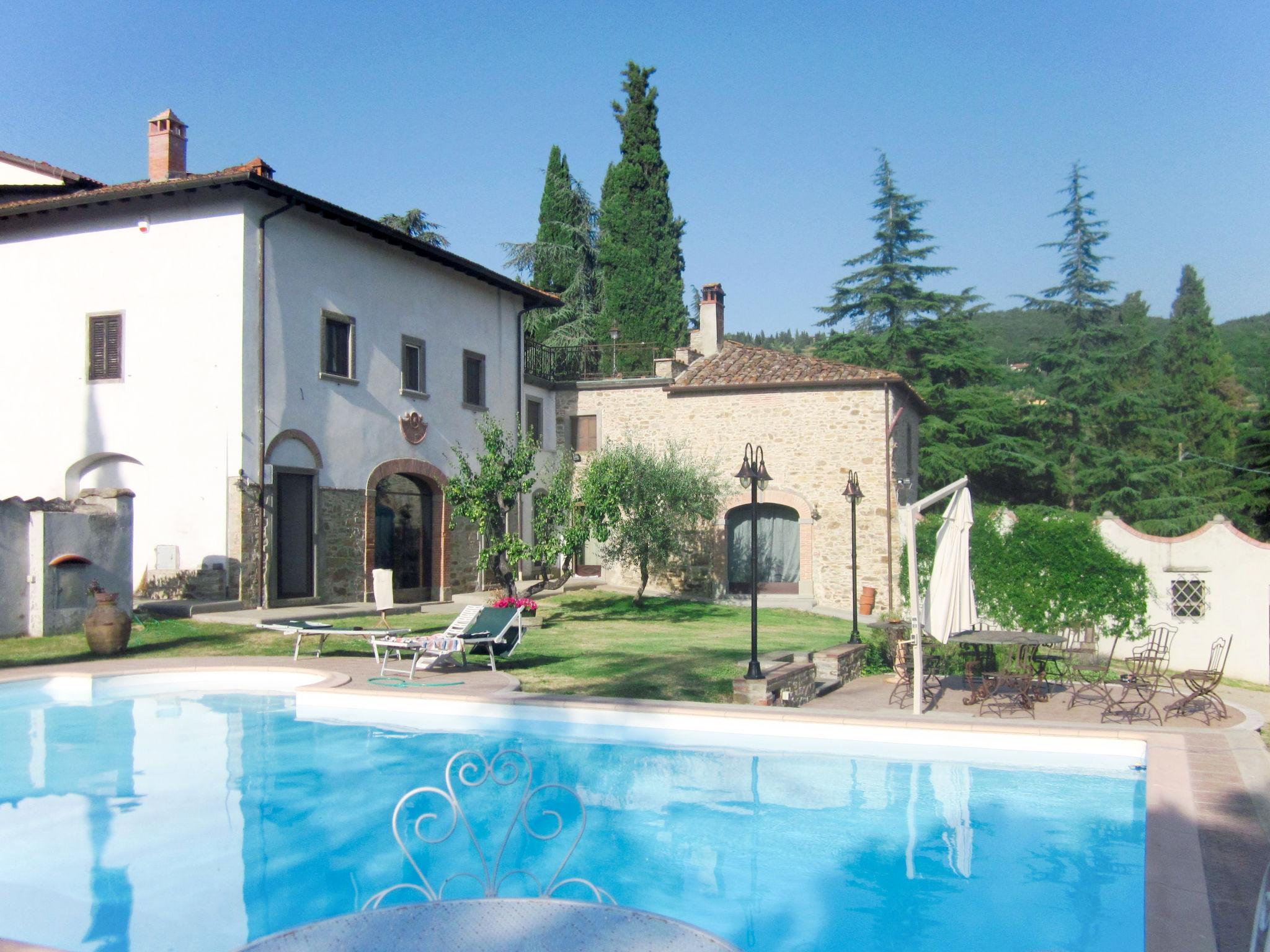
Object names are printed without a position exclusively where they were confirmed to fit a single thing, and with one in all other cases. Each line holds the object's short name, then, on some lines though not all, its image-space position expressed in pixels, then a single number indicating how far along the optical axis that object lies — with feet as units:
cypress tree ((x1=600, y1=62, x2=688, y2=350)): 100.73
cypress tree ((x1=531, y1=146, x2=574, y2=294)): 110.83
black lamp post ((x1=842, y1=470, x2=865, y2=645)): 49.26
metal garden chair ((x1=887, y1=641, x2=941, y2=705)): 31.81
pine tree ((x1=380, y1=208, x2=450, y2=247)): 104.53
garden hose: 32.22
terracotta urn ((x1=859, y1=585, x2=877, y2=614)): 69.10
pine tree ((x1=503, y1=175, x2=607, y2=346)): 109.19
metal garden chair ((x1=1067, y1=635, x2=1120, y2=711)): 30.96
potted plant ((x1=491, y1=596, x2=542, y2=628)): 47.67
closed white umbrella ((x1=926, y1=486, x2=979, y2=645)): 31.12
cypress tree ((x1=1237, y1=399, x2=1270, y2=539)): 97.60
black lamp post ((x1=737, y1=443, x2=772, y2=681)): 29.78
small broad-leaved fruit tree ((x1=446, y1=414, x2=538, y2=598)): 51.13
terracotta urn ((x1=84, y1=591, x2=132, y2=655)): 38.11
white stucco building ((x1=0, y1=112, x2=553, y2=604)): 50.24
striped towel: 35.06
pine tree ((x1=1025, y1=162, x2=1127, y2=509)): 114.21
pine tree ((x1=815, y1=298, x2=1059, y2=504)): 106.32
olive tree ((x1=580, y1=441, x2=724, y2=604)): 61.87
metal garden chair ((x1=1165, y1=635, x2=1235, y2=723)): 27.63
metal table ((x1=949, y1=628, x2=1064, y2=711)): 29.40
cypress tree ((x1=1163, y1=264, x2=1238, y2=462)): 126.52
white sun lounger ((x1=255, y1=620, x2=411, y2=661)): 36.68
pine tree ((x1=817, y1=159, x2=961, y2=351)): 113.39
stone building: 70.90
